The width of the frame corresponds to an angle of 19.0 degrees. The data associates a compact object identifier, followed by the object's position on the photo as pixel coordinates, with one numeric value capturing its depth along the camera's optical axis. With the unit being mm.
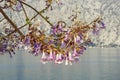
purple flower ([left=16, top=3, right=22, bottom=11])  5466
